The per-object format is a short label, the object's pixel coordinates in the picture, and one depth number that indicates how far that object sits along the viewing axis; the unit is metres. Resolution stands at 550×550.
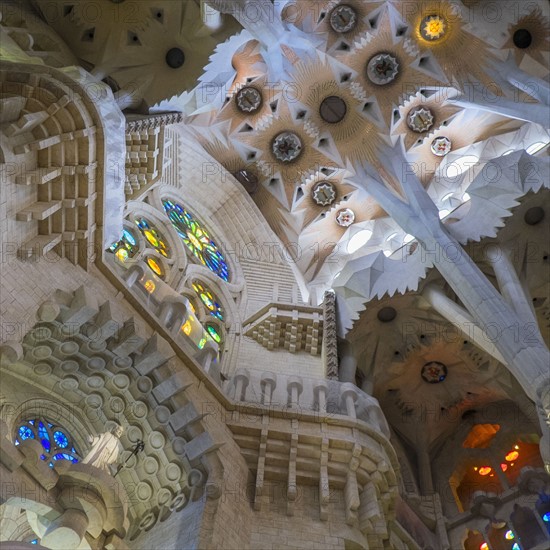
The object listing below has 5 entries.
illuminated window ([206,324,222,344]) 13.23
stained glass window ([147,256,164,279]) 12.60
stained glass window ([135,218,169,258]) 13.12
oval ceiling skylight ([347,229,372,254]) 17.14
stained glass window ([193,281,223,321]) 13.61
